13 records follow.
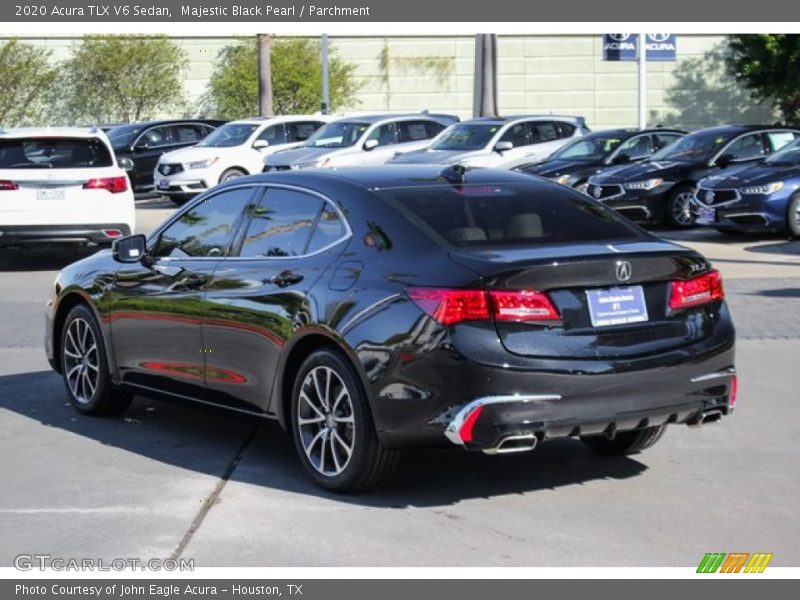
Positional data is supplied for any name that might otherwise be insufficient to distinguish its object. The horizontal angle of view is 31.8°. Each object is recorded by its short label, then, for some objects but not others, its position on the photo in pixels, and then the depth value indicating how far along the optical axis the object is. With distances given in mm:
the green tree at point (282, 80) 47219
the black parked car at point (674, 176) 20859
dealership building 46281
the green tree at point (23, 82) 48125
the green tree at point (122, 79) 48188
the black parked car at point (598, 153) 22750
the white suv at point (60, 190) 16297
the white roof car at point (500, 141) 24078
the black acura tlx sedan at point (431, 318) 6070
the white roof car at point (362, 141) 25734
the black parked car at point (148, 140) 31125
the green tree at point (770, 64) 40438
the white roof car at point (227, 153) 27359
